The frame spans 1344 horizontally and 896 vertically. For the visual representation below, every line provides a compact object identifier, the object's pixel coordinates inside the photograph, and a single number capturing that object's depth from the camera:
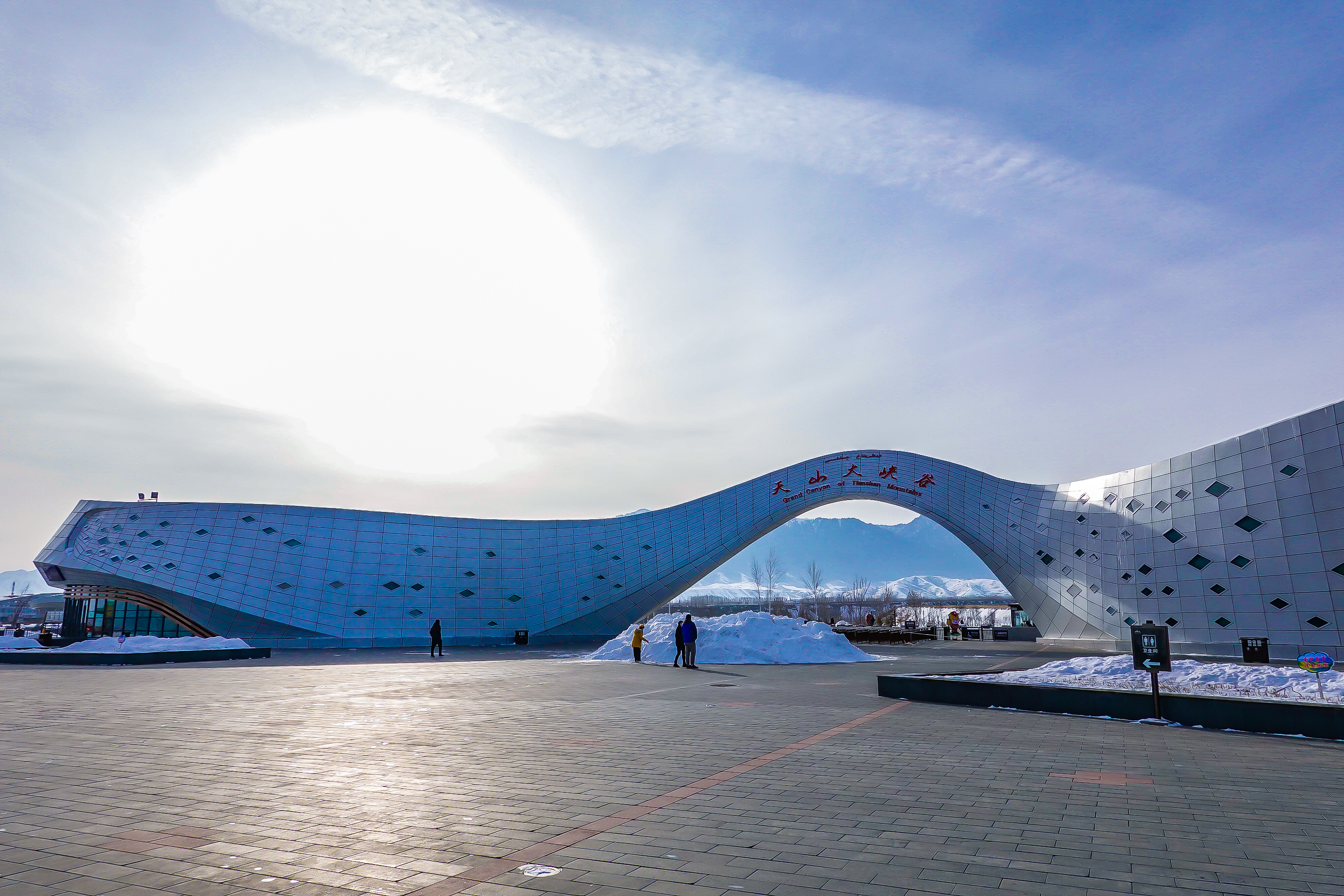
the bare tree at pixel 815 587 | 133.15
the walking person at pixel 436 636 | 32.69
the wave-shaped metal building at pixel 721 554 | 29.25
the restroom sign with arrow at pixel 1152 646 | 13.91
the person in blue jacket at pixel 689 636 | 23.92
